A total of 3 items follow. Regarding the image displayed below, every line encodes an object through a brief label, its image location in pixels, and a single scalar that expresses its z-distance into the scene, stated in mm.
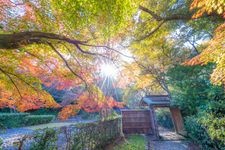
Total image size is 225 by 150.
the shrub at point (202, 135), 3177
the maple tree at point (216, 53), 1966
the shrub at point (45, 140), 2296
